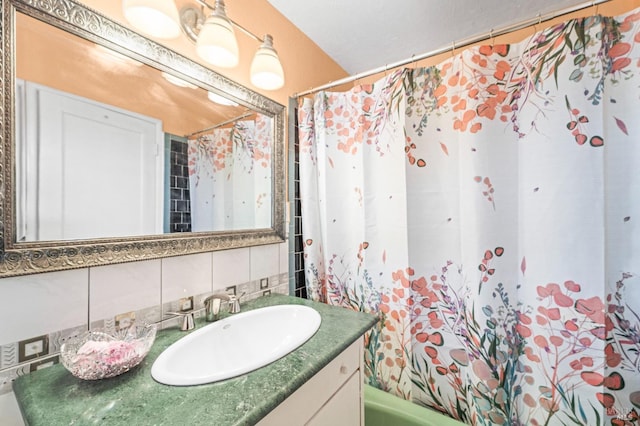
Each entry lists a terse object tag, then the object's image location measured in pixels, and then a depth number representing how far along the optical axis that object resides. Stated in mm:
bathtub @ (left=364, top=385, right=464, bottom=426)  1076
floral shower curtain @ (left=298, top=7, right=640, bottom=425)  875
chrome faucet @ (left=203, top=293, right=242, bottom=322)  974
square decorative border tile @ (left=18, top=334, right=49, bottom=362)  645
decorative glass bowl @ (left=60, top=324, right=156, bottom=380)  616
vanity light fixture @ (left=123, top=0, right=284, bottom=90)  801
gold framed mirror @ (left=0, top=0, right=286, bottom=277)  646
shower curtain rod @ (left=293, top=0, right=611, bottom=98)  901
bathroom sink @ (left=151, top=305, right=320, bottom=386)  672
